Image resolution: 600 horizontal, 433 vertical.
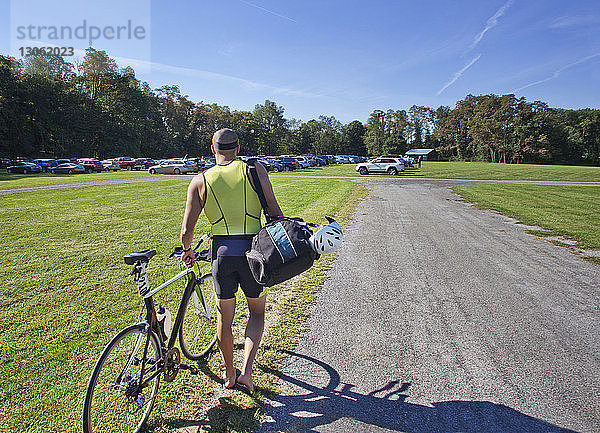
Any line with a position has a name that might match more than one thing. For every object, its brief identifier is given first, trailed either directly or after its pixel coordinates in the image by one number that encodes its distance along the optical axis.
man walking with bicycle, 2.70
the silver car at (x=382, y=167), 37.00
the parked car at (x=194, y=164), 38.51
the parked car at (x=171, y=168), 36.84
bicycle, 2.38
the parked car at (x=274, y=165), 39.96
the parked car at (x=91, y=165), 39.08
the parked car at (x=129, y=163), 47.90
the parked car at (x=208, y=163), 39.36
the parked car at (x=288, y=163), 42.22
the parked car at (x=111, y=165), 45.12
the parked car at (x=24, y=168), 36.31
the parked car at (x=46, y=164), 37.73
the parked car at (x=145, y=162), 49.99
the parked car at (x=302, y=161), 46.69
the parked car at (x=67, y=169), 36.78
